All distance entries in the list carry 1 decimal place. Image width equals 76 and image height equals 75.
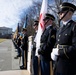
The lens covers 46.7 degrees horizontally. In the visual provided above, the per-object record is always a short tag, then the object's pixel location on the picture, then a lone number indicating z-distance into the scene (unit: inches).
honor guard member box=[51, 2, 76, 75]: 50.0
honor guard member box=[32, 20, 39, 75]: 93.4
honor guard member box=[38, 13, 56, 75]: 68.3
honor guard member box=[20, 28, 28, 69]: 142.7
